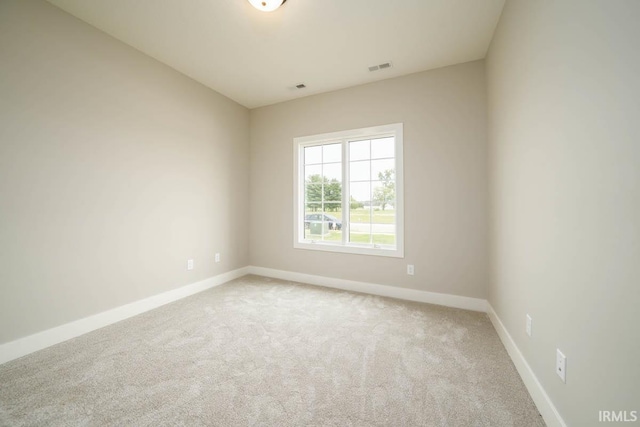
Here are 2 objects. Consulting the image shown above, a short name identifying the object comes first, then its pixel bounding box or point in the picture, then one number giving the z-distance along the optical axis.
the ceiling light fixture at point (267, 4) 1.94
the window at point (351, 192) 3.22
